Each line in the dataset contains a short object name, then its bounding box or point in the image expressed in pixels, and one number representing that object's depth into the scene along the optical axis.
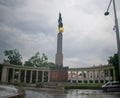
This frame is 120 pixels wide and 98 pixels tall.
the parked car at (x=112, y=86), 26.11
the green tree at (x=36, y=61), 72.38
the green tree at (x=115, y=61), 34.79
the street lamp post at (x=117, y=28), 9.03
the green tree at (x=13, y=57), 71.38
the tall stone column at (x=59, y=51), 35.28
